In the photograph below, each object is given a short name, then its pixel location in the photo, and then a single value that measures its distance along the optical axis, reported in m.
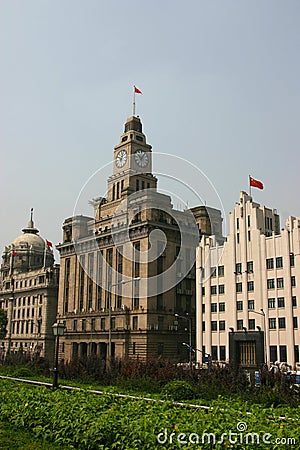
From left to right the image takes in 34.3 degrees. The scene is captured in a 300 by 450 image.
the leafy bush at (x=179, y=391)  23.30
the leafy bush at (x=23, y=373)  37.74
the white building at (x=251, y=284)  55.06
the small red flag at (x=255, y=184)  60.62
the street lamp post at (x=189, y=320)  68.72
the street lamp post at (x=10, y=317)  110.44
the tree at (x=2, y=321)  86.54
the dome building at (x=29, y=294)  99.25
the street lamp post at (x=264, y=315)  56.50
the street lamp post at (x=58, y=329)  26.94
